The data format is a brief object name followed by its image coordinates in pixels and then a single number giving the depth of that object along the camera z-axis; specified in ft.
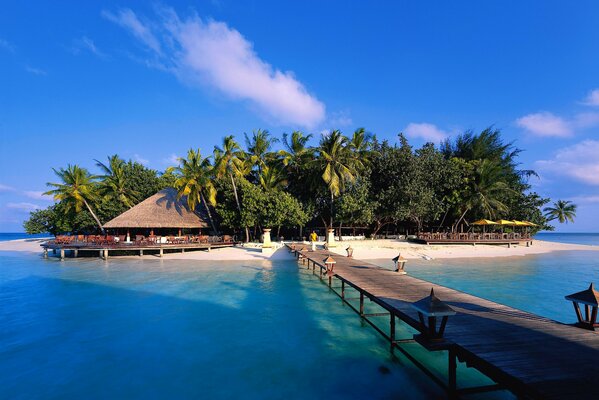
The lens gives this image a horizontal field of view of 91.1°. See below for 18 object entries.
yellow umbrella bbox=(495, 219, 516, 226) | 98.27
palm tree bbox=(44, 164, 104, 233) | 93.86
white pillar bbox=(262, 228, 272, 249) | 78.95
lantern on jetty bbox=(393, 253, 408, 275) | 36.00
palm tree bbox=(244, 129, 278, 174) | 103.24
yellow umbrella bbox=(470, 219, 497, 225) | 98.61
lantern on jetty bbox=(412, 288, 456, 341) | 15.05
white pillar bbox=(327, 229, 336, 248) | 75.48
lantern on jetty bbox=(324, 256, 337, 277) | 37.99
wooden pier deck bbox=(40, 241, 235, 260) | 79.92
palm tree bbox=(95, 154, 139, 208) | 108.17
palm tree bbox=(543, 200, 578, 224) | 155.33
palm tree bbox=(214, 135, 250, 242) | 90.36
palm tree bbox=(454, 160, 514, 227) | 99.30
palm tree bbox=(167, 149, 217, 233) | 87.51
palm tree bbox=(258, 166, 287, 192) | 95.04
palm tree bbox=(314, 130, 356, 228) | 85.46
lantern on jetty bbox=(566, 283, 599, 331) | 16.46
